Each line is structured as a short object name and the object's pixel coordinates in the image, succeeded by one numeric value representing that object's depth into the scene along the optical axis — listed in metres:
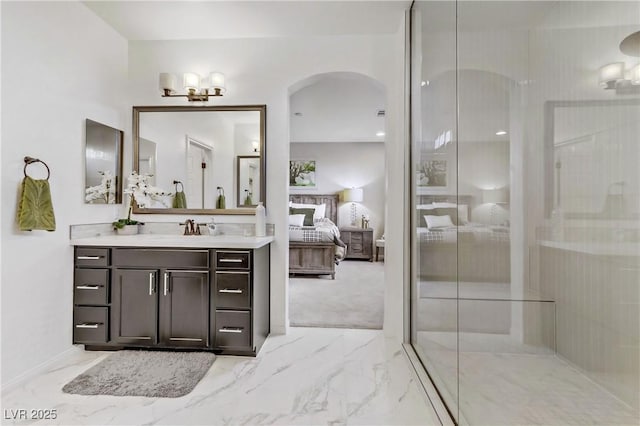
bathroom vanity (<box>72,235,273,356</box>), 2.44
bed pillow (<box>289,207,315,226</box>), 6.72
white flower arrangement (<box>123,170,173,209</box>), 3.00
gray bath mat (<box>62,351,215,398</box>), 1.98
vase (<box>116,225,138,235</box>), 2.97
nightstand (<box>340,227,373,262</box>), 6.96
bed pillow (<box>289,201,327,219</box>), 7.12
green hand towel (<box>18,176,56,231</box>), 2.04
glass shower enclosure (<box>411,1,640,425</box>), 0.70
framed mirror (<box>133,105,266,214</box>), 3.07
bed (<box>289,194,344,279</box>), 5.17
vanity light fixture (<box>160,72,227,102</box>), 2.96
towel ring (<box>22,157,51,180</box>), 2.09
